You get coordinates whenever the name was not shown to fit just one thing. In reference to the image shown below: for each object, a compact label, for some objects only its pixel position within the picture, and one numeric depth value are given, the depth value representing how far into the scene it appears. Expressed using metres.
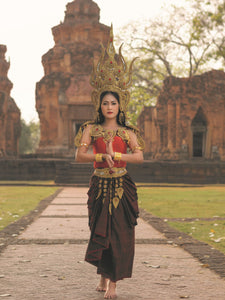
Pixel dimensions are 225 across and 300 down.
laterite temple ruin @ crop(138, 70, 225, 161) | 24.38
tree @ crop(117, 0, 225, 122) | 29.78
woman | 3.28
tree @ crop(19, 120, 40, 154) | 58.38
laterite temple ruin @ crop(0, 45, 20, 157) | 33.72
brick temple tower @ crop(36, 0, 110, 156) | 25.94
